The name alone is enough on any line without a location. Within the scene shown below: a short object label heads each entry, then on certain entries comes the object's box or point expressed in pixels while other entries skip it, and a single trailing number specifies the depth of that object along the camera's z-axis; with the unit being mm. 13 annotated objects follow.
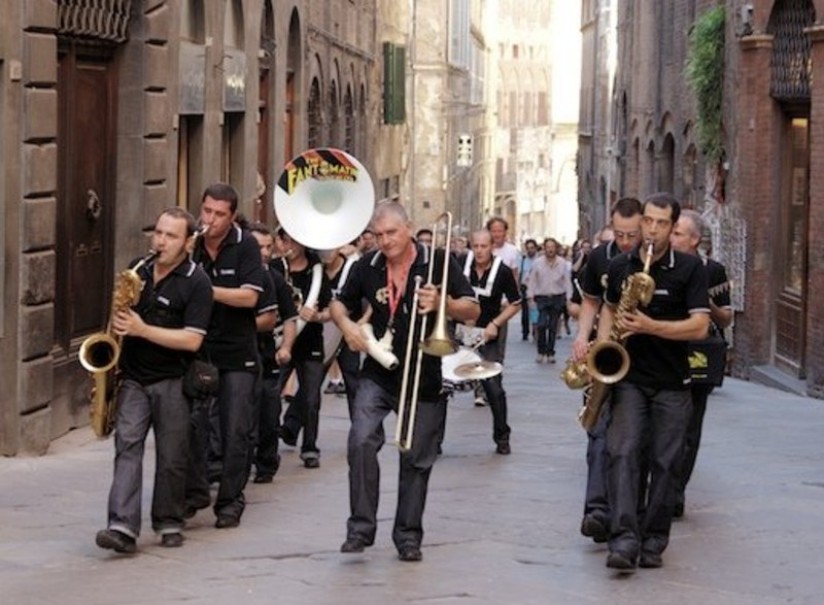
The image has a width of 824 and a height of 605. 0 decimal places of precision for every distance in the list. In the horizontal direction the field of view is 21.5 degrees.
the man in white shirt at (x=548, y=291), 31078
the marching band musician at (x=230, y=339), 12211
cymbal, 14336
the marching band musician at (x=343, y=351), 15734
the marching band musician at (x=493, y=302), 16906
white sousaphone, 14906
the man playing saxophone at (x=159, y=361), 11117
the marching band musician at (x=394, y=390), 11133
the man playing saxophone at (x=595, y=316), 11570
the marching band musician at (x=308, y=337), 15492
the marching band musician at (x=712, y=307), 12367
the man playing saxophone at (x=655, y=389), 10953
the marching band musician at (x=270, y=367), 13953
